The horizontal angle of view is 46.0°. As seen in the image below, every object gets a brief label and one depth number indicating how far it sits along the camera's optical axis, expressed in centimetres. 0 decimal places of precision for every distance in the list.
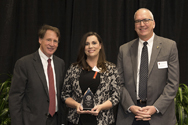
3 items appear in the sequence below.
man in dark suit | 249
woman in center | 242
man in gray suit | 255
